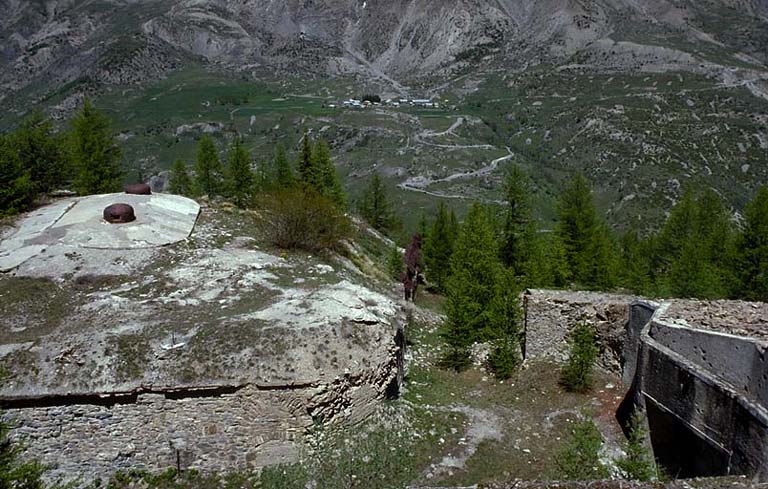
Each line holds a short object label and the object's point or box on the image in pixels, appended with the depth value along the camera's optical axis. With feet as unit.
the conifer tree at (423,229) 166.86
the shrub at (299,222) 91.97
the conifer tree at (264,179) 143.23
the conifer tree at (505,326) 71.00
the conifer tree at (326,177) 146.51
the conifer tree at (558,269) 109.81
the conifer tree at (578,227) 117.50
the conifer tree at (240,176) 149.59
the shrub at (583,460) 44.60
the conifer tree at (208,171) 155.33
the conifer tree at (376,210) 180.91
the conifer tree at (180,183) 164.96
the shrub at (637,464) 40.34
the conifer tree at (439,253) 135.30
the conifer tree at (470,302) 75.25
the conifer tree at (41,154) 117.50
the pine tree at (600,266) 115.24
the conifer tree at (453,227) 144.11
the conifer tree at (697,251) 108.06
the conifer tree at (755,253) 107.34
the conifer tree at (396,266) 120.88
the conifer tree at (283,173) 145.13
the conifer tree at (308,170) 147.23
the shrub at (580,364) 64.59
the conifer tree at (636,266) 121.52
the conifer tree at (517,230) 125.08
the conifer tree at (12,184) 99.66
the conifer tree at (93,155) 130.41
